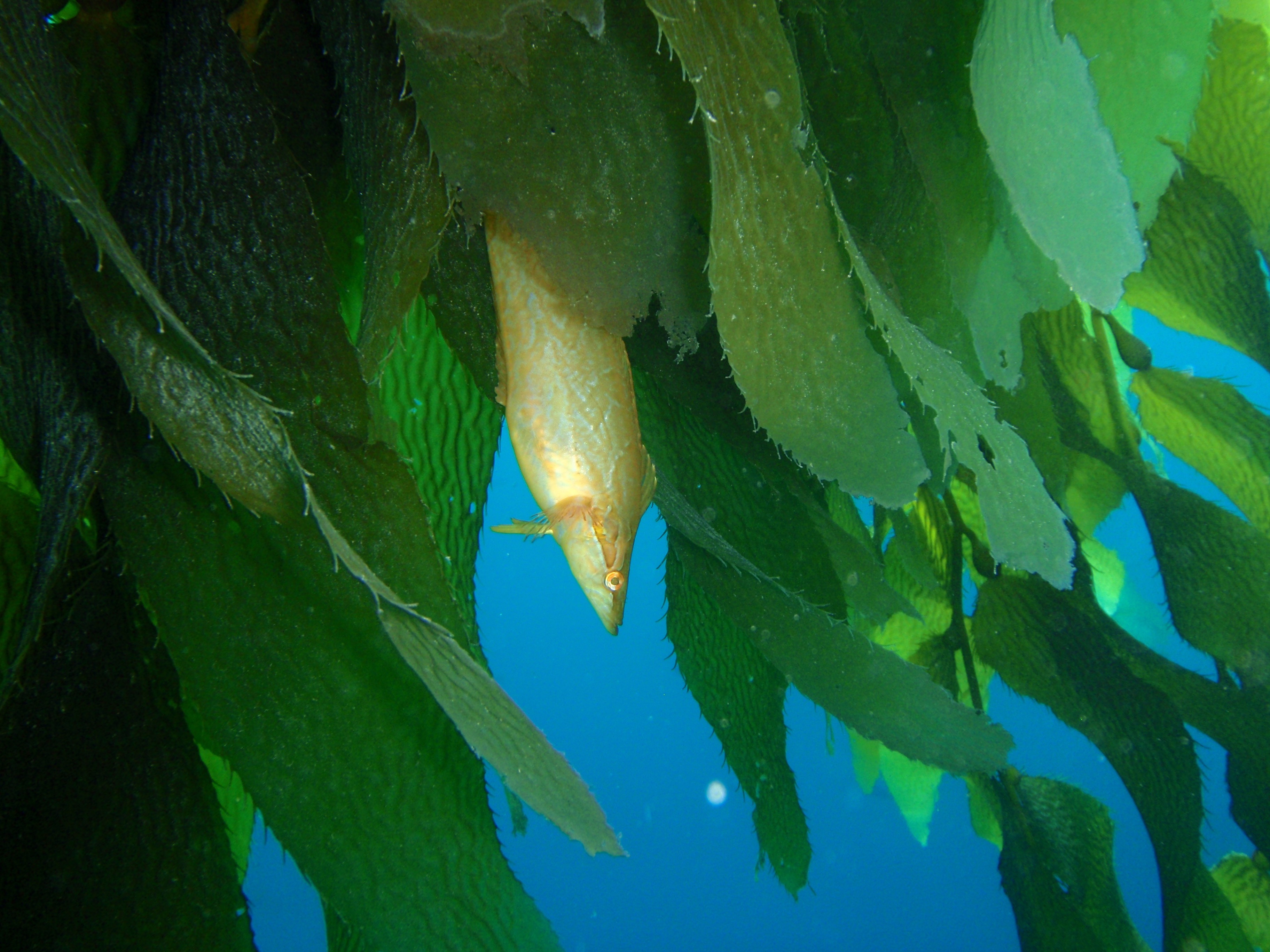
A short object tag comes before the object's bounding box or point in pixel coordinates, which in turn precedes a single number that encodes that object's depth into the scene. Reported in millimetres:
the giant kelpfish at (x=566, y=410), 475
